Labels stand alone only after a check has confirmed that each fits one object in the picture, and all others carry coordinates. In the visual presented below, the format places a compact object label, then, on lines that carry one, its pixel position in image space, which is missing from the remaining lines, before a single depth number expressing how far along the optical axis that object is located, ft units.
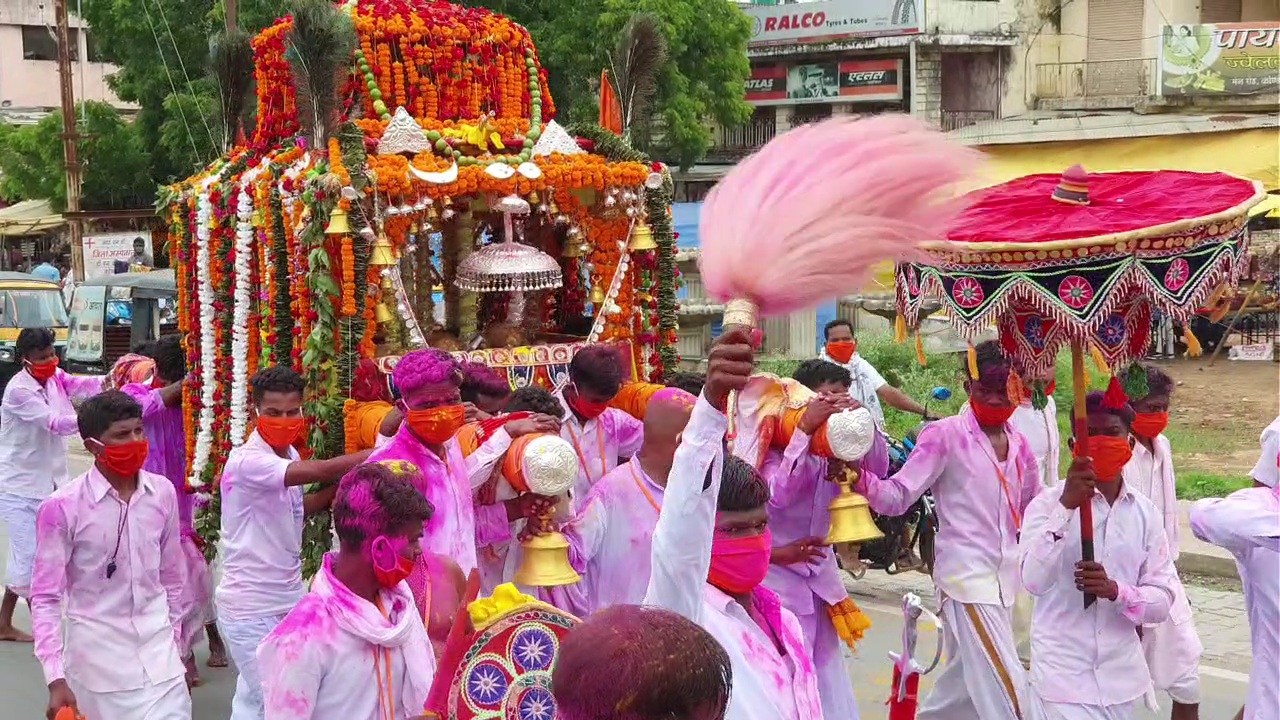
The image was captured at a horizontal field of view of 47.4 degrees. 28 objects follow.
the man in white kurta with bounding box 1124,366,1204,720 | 20.10
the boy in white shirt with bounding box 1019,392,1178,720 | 16.83
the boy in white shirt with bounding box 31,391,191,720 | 17.40
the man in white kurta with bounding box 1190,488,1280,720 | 14.53
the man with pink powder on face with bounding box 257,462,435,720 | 11.75
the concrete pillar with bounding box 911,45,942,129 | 92.94
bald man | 16.67
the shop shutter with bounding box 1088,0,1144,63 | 89.15
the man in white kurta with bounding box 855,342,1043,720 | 19.77
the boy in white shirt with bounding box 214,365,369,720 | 19.15
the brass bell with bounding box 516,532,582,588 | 16.78
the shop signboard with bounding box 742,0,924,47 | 91.97
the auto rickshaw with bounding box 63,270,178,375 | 65.46
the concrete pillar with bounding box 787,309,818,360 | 59.93
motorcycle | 28.86
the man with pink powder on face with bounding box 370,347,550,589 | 16.99
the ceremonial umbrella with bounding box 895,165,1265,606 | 14.93
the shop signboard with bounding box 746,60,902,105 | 94.43
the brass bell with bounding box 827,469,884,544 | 18.63
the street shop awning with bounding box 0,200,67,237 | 113.70
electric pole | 76.18
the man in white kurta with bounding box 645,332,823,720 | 10.11
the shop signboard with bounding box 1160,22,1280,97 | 79.61
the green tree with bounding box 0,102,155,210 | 81.15
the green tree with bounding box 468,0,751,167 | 69.21
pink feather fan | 11.06
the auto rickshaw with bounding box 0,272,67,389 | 64.18
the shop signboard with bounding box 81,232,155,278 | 76.23
